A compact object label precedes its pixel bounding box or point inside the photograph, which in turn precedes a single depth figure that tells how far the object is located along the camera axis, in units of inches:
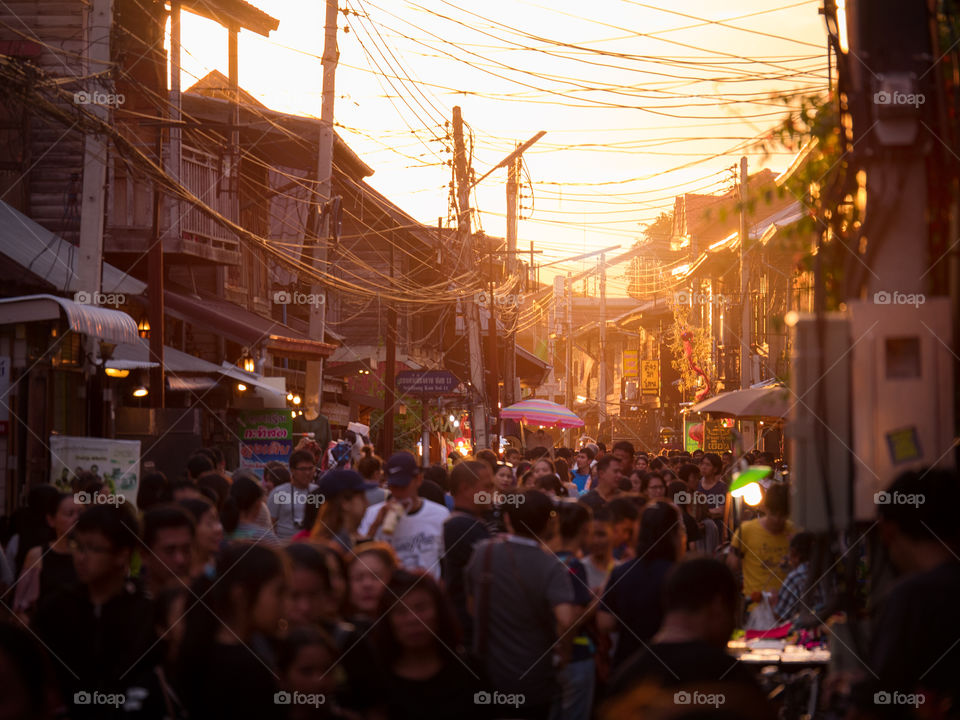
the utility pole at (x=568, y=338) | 2992.1
